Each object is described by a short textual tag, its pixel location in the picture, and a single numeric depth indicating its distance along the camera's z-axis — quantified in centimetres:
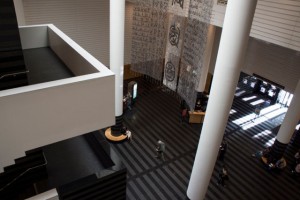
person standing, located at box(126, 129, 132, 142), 1193
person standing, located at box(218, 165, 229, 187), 993
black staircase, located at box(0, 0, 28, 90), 416
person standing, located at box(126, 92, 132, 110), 1452
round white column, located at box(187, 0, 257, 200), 550
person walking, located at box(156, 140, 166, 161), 1099
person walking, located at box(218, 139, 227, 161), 1117
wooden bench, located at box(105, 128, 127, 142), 1177
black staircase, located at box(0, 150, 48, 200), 579
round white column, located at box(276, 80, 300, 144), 966
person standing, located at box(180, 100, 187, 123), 1374
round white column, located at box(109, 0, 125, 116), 911
